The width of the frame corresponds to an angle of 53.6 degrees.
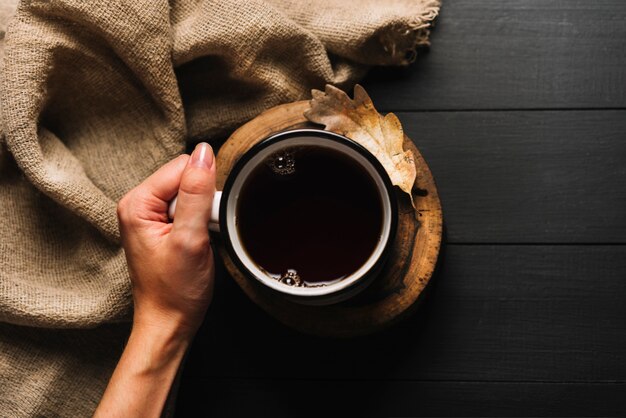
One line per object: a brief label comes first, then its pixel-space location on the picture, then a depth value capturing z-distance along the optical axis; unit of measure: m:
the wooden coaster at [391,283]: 0.64
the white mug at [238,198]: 0.54
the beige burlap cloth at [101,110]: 0.67
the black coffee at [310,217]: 0.58
